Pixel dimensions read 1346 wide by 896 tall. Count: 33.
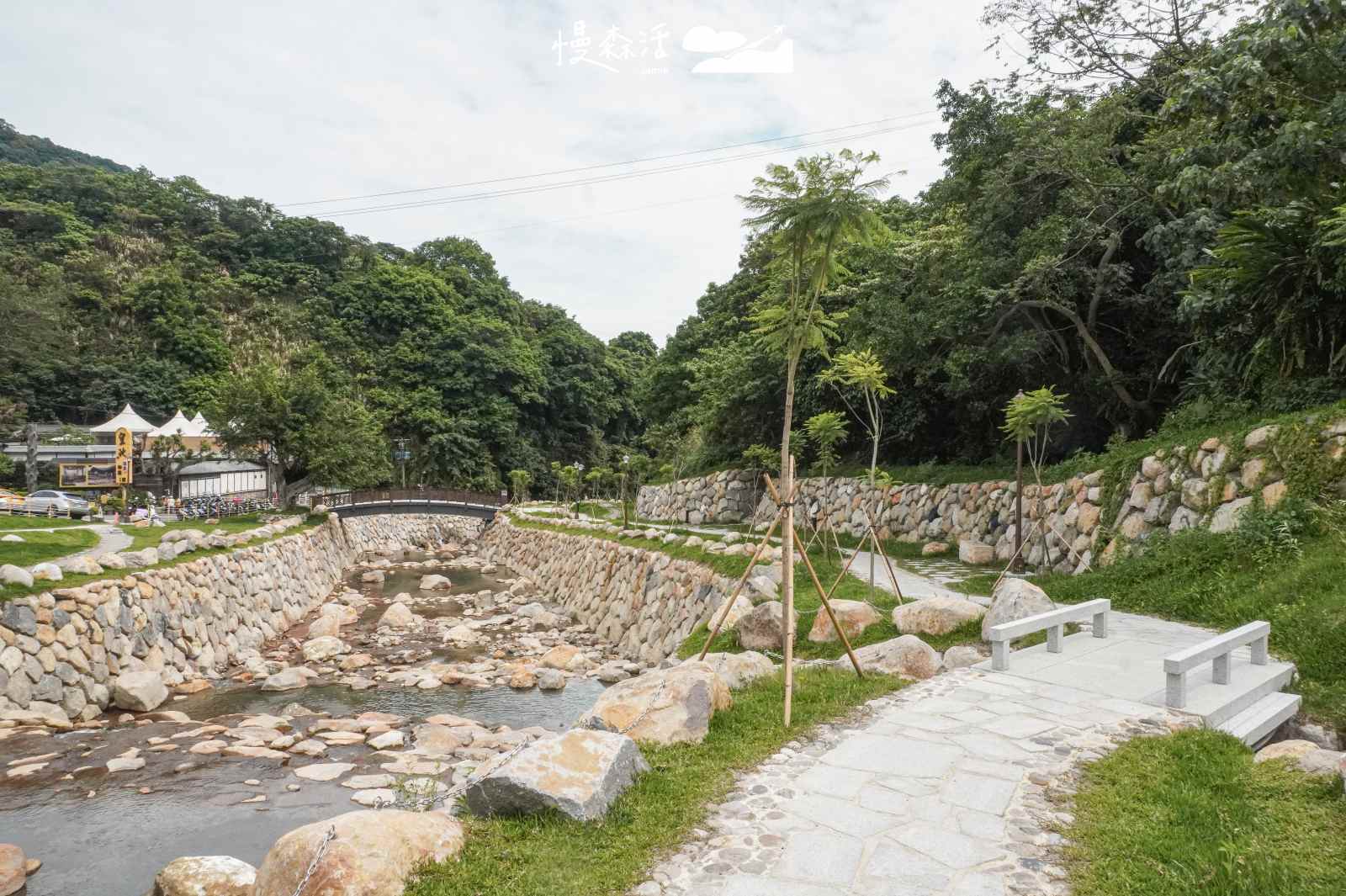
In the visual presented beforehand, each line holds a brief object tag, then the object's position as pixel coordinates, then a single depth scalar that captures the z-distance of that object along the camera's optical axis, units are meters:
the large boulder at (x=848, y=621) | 9.28
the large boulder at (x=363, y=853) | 3.30
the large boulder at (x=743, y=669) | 6.90
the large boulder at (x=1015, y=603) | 8.02
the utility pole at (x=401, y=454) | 44.08
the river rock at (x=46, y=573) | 12.01
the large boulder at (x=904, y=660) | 7.27
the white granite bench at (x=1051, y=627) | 6.73
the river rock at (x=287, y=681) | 13.17
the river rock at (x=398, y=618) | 18.79
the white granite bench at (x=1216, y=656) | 5.32
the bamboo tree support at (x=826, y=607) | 5.97
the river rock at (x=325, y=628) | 17.59
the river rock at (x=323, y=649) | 15.41
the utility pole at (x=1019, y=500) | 11.46
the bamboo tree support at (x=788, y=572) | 5.82
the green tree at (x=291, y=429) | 24.91
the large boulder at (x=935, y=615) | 8.80
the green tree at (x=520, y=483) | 44.62
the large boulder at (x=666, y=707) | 5.25
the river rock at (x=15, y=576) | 11.35
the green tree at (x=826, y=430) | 15.85
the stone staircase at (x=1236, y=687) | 5.26
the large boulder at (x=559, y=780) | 3.99
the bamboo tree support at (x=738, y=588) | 6.34
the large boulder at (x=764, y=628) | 9.41
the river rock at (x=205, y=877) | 5.57
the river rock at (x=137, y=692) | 11.48
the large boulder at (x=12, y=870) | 6.28
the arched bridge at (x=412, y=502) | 32.41
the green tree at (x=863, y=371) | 12.71
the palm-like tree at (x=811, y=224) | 7.01
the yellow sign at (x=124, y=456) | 26.12
